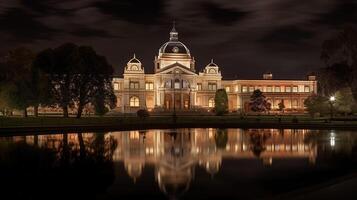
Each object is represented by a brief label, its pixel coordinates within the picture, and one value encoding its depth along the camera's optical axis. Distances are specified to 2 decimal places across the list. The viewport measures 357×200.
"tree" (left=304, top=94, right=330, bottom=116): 68.31
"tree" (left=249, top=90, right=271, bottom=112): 104.38
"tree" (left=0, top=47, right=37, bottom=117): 60.56
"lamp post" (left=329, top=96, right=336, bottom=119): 62.68
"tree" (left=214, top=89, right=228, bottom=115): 91.81
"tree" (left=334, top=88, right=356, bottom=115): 63.75
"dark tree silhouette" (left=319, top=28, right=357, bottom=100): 58.94
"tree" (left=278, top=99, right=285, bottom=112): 115.85
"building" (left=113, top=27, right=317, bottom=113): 112.19
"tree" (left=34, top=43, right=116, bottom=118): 60.34
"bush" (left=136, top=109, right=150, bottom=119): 66.86
